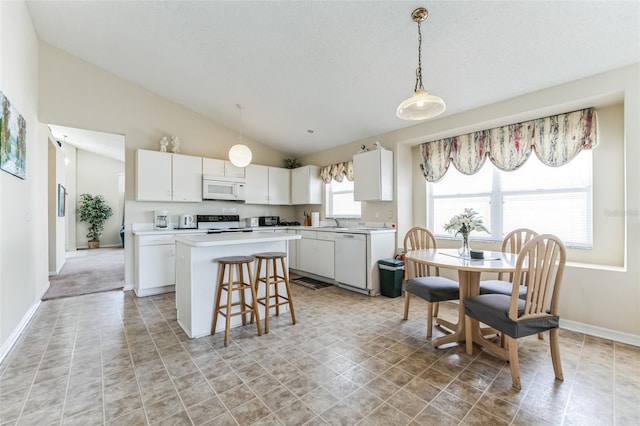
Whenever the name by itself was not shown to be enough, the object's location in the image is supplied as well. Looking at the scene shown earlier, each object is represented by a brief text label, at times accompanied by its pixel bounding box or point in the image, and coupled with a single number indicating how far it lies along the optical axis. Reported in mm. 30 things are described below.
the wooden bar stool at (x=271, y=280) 2772
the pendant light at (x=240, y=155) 3977
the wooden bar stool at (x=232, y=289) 2514
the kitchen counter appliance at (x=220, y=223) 4773
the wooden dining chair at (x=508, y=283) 2481
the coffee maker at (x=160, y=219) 4445
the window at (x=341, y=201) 5145
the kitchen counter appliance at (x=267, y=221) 5551
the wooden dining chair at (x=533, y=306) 1848
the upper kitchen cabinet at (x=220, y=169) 4762
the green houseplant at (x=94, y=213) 8547
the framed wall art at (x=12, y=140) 2287
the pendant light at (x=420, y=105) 2070
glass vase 2581
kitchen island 2592
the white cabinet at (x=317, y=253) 4469
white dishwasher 3971
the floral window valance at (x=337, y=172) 4977
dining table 2102
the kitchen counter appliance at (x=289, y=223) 5784
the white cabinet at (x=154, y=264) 3902
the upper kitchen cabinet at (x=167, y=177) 4180
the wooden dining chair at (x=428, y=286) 2525
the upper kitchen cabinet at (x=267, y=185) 5297
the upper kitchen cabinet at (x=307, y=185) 5453
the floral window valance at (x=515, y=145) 2881
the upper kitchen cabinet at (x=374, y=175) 4164
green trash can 3844
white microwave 4719
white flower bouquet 2566
